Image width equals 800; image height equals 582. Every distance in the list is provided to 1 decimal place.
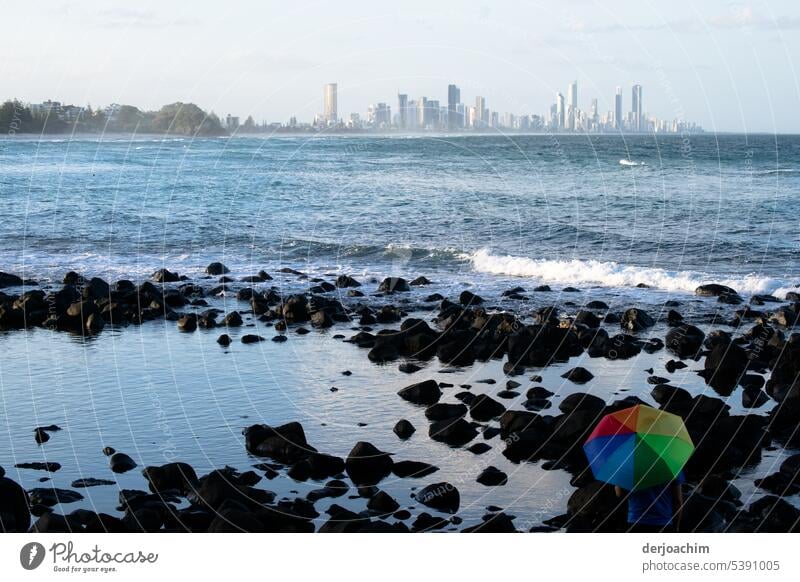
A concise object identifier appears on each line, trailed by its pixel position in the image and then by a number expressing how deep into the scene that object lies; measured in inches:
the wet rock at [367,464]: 625.9
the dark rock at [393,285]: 1371.8
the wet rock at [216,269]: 1562.5
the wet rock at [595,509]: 545.3
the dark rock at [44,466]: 637.3
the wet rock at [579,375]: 874.1
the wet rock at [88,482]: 604.7
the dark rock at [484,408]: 758.5
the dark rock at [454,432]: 704.4
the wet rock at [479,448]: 679.7
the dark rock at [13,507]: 539.8
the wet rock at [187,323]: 1104.8
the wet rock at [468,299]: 1235.2
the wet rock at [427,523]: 549.5
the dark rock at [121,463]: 636.7
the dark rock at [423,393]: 802.2
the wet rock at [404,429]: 713.6
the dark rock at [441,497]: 582.2
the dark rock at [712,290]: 1327.5
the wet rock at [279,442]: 663.1
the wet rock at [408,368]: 906.8
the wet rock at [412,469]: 634.2
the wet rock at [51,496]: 578.4
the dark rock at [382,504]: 574.2
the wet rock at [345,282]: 1402.6
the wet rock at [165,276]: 1450.5
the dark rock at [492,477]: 622.5
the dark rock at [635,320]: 1093.1
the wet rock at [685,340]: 984.9
